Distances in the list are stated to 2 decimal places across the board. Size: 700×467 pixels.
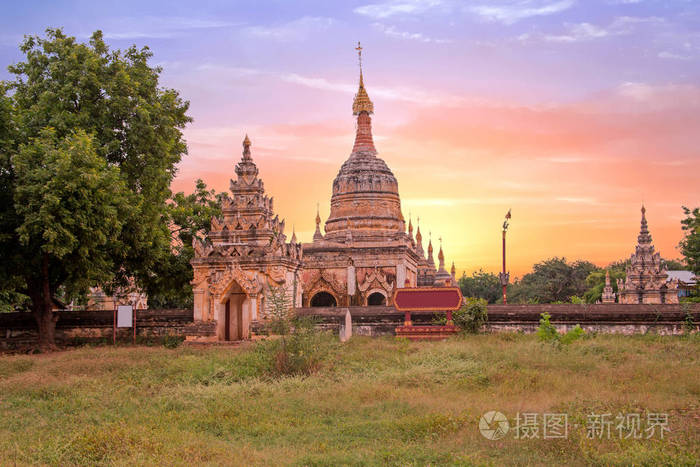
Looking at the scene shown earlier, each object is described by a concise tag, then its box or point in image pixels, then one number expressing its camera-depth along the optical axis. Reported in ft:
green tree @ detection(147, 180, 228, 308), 77.55
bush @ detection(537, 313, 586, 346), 58.32
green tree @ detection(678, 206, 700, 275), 137.08
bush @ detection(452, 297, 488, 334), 67.10
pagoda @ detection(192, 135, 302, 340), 70.03
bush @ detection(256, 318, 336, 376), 47.83
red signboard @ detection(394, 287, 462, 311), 67.67
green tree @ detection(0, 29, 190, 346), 57.31
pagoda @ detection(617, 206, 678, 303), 157.28
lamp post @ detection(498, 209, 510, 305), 89.85
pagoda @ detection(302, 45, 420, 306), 129.29
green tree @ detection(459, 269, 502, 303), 291.38
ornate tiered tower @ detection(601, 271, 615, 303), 179.22
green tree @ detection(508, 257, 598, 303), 233.55
